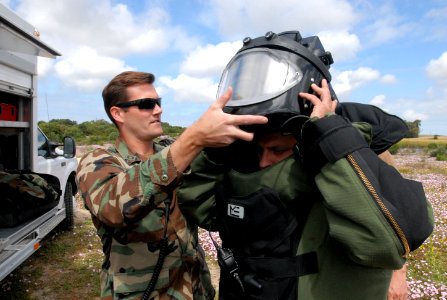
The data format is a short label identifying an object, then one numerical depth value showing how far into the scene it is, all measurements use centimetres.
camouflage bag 414
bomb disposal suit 112
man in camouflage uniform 131
